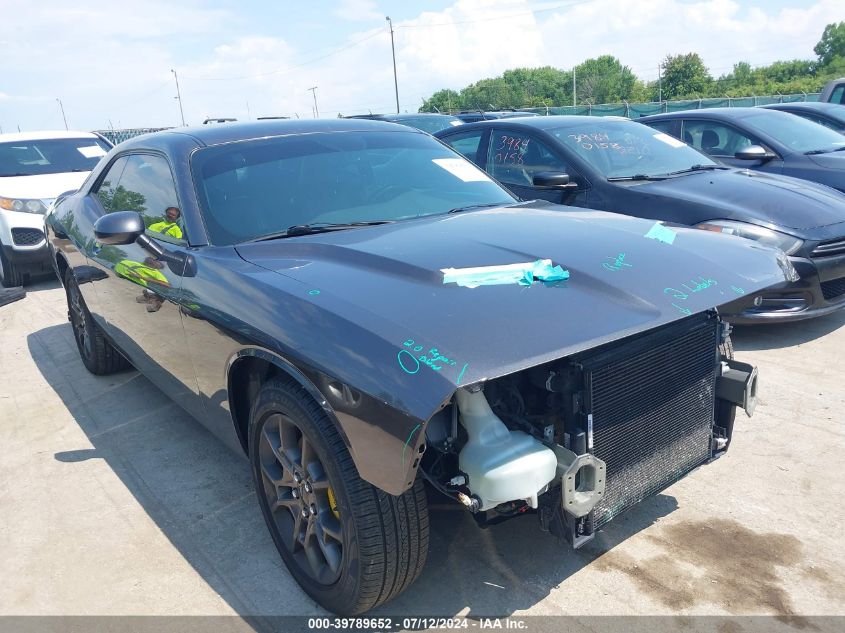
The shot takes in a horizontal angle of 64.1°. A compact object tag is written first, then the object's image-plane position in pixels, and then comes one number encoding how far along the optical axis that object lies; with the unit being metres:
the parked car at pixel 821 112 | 8.34
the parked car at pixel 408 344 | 1.89
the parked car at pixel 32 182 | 7.61
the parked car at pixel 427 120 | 11.91
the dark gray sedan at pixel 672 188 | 4.48
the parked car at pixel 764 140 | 6.30
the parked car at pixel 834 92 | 11.47
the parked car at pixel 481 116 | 12.15
